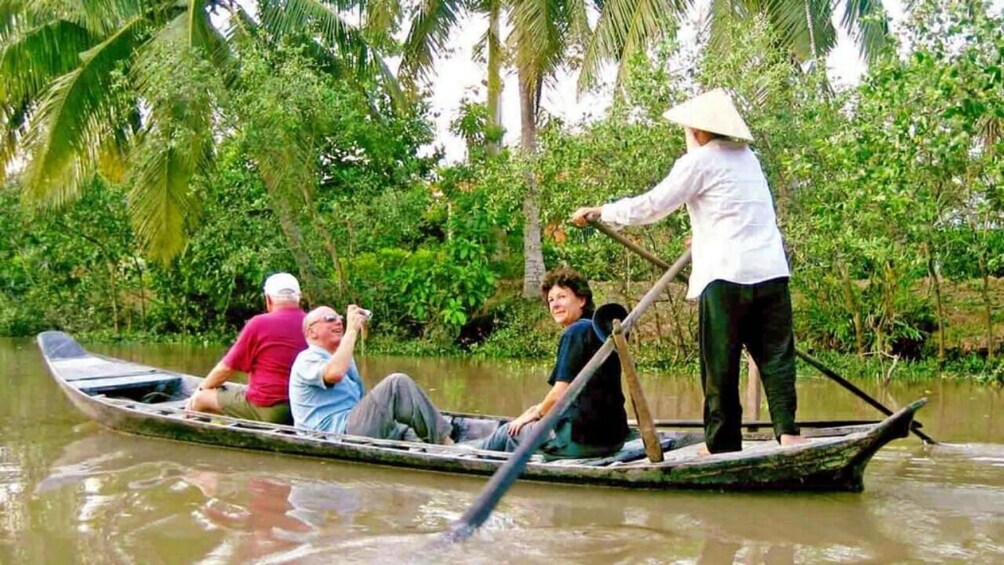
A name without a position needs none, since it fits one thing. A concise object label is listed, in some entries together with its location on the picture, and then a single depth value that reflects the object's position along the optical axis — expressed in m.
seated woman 5.11
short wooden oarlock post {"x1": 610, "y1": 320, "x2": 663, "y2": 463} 4.73
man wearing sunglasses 5.73
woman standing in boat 4.72
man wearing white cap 6.30
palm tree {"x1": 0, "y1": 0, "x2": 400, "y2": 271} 12.38
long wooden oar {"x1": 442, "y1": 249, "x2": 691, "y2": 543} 4.15
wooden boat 4.65
